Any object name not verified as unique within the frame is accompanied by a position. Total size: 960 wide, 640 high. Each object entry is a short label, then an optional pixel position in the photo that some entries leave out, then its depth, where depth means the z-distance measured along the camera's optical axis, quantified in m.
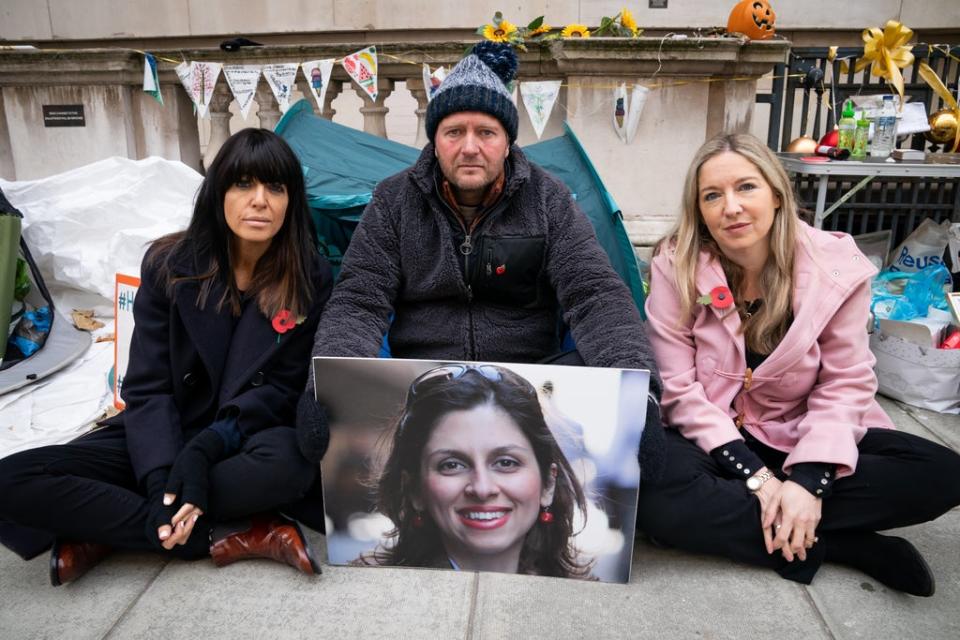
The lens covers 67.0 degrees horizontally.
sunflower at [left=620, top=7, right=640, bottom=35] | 4.18
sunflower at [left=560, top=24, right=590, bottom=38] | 4.20
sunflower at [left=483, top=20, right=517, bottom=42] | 4.14
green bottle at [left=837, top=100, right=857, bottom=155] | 3.72
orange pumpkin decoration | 4.25
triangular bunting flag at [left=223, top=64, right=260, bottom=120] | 4.29
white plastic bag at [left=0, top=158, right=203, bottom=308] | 3.78
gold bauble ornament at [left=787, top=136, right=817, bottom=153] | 4.03
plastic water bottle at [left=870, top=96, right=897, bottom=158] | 3.68
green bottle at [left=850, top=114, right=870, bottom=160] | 3.69
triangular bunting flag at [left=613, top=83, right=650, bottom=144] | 4.04
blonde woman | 1.92
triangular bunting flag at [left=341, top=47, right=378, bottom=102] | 4.26
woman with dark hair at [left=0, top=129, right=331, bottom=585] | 1.93
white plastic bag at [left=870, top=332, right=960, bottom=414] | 3.04
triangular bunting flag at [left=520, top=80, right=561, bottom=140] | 4.10
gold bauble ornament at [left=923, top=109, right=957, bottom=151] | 3.90
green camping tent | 3.02
